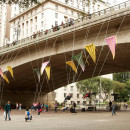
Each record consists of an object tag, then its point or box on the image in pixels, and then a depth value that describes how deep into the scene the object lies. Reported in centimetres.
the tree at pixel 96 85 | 6062
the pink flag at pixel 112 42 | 1638
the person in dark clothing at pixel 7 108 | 1764
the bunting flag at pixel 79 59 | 2035
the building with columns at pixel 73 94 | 6400
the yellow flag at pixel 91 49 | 1853
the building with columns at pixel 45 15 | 6506
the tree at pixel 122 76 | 9406
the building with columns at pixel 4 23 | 8951
